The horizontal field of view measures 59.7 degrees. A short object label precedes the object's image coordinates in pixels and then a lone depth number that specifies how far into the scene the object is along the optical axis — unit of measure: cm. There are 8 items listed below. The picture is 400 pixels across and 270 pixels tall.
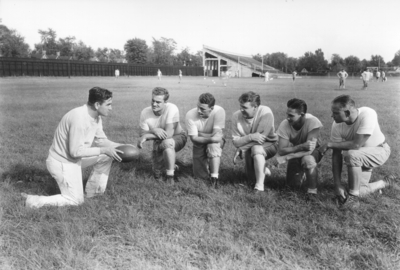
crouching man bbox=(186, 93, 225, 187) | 526
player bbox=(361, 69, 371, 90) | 2689
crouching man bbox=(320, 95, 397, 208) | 433
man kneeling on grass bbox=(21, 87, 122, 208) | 427
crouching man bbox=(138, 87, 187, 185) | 539
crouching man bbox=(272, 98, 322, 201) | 457
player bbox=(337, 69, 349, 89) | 2767
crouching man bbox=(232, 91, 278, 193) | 485
